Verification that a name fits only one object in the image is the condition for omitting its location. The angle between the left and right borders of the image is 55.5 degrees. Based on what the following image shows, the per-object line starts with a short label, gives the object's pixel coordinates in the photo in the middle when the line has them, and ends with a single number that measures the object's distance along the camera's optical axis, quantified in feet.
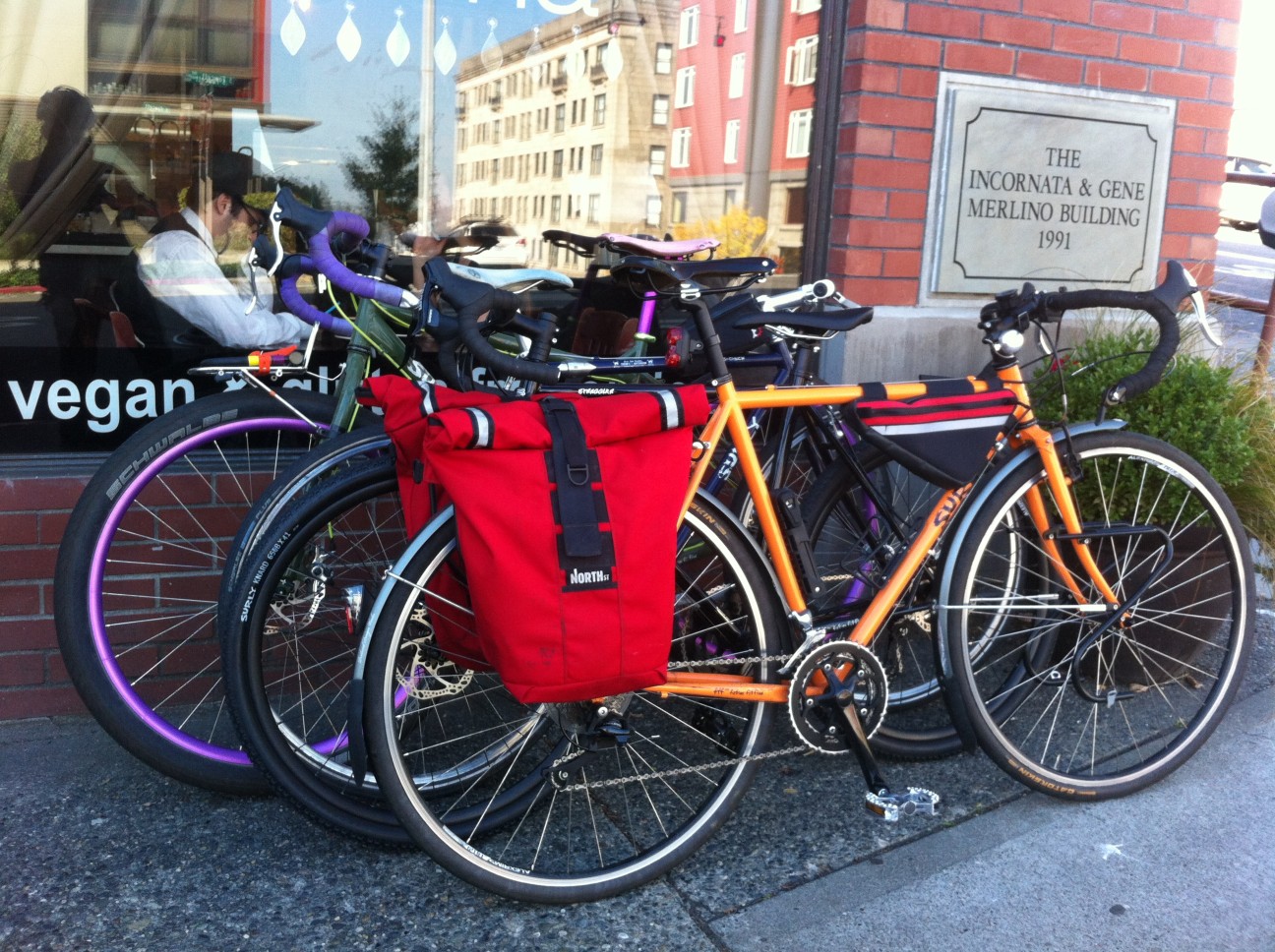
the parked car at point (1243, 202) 50.58
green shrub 11.46
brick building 12.67
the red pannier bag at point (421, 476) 7.72
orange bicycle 8.50
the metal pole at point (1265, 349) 13.17
